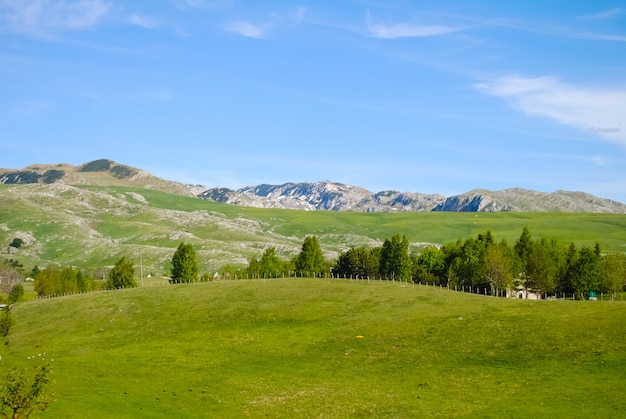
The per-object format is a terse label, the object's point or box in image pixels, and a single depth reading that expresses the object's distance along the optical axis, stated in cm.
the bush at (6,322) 11362
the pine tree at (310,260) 17144
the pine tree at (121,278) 17225
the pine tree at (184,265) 16775
